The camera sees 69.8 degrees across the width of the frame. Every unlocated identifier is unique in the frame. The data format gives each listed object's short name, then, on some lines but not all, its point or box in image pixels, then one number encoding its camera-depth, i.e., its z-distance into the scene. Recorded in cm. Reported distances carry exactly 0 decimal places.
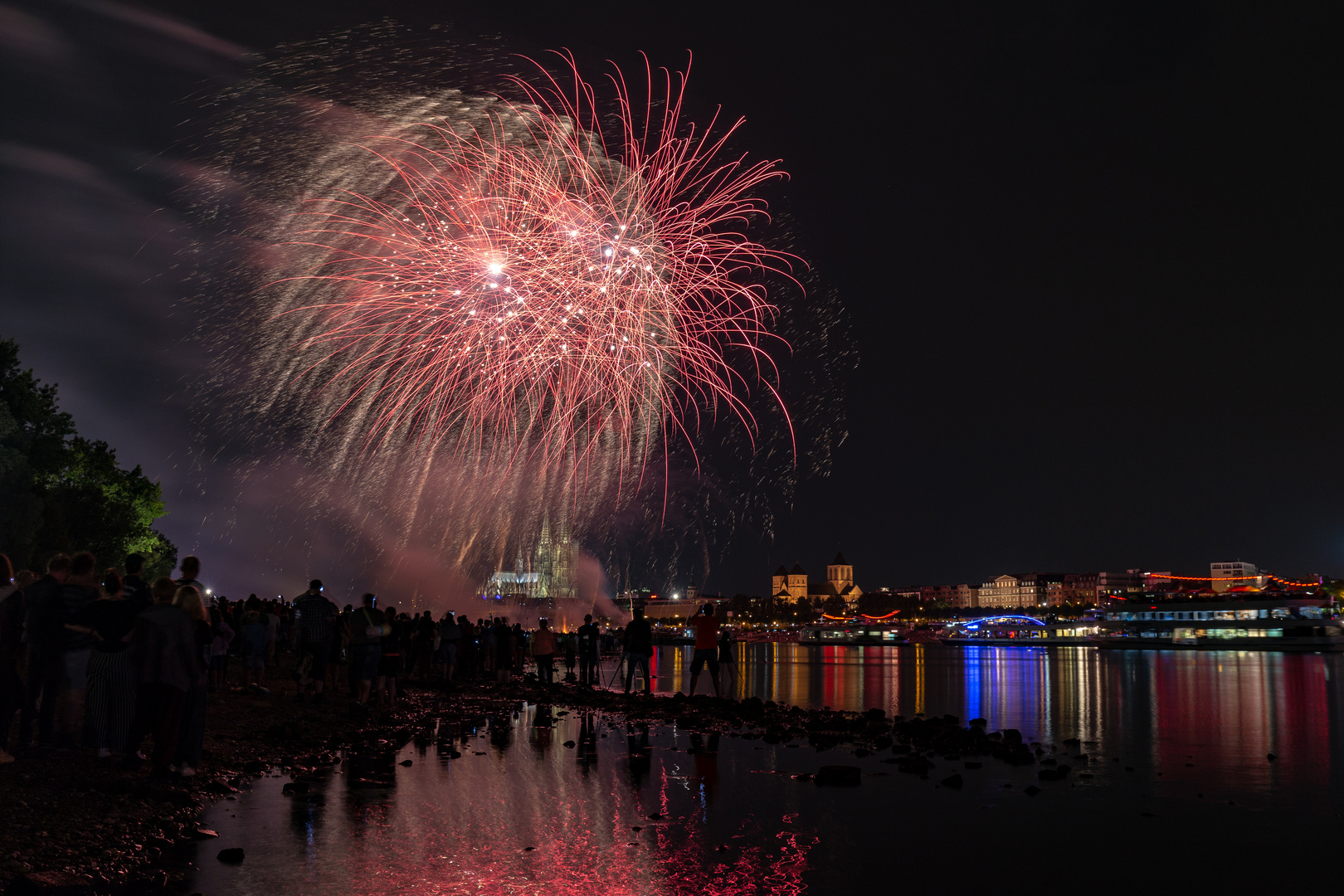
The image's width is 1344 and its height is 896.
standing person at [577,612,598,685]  2547
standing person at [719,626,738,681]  1878
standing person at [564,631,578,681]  3846
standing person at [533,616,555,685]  2272
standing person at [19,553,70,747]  908
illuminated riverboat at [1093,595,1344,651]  9150
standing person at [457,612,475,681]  2738
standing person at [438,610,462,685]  2422
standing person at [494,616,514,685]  2786
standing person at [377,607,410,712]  1645
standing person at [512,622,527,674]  3322
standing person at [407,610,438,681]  2683
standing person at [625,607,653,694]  1941
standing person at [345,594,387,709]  1520
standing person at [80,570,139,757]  884
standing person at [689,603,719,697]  1798
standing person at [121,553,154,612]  918
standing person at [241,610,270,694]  1781
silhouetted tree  3953
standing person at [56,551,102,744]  912
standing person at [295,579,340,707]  1573
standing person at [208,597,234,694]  1627
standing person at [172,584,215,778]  883
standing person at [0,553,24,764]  884
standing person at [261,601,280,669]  2103
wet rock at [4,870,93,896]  513
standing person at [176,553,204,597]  915
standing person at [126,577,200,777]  850
